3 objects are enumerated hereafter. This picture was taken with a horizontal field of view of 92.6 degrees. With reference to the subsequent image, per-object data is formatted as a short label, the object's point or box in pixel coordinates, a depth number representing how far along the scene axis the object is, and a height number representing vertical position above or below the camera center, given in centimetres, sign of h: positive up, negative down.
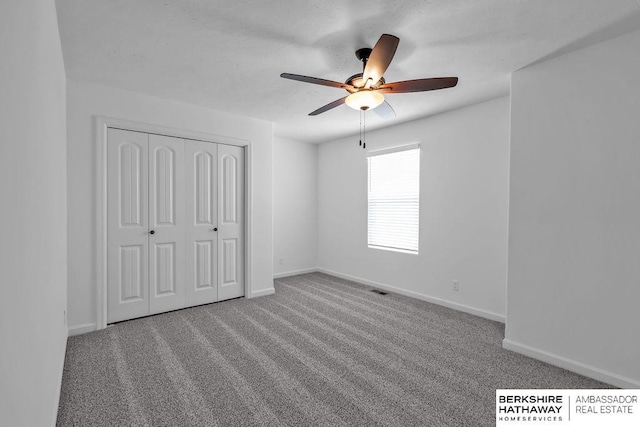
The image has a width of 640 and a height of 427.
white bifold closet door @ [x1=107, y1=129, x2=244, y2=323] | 333 -17
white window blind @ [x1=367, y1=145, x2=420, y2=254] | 444 +18
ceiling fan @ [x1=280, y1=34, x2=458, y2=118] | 192 +92
